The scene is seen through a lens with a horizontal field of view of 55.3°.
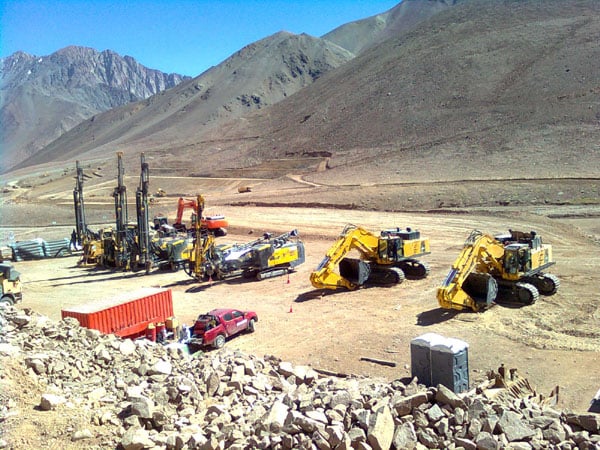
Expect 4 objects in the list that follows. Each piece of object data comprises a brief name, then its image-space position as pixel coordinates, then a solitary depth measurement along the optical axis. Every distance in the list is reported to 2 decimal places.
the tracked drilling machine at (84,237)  30.73
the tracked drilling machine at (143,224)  27.55
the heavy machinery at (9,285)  20.78
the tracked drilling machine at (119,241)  29.05
